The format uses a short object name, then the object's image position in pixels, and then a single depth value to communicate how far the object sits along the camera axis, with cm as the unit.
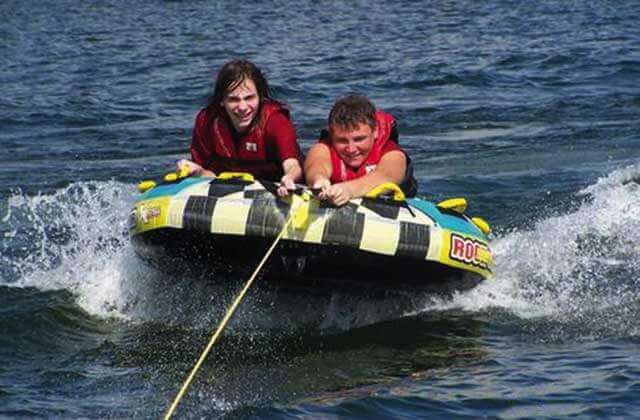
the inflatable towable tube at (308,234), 1416
